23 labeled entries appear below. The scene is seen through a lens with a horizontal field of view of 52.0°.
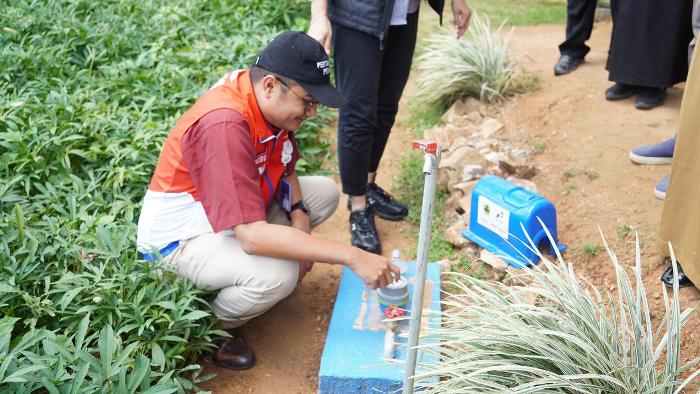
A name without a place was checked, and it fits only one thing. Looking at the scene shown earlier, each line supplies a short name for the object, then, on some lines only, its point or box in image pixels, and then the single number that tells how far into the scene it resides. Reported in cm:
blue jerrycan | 303
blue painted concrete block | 250
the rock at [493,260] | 316
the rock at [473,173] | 388
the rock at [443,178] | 399
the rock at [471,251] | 335
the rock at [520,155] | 405
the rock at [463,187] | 378
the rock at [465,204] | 359
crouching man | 239
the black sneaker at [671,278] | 267
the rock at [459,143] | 427
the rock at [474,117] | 469
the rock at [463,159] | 400
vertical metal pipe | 178
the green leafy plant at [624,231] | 312
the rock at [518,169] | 383
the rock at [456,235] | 342
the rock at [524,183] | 365
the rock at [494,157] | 399
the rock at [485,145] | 421
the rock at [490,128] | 442
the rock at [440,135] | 449
